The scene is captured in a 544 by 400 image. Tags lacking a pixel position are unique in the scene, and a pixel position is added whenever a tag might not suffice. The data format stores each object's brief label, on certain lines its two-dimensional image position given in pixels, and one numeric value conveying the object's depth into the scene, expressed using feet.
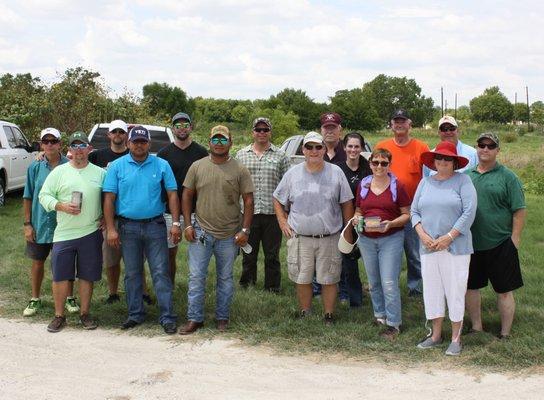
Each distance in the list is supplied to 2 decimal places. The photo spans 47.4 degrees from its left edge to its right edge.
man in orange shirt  20.80
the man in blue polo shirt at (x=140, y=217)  18.67
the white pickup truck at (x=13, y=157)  42.29
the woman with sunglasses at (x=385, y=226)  18.13
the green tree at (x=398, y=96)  326.24
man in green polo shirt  17.24
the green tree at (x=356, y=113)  234.17
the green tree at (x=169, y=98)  216.74
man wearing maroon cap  21.38
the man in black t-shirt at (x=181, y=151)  20.89
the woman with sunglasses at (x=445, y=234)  16.74
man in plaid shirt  22.44
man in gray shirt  18.95
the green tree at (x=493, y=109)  314.14
